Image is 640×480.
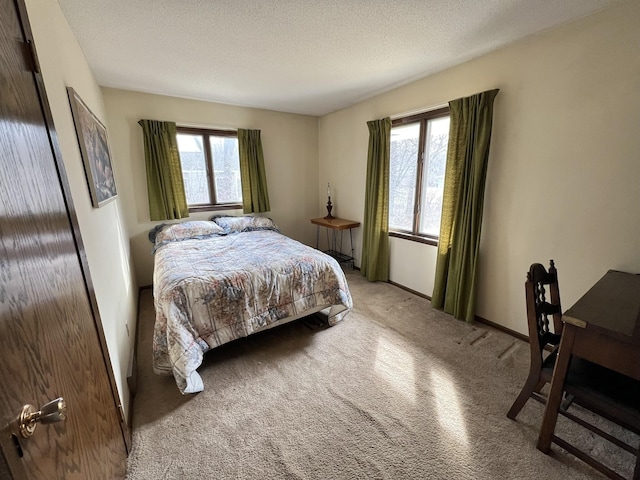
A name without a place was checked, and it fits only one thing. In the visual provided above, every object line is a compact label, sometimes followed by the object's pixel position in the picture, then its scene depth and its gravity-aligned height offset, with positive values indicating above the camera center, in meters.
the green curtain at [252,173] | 3.78 +0.07
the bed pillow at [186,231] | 3.17 -0.63
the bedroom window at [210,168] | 3.53 +0.14
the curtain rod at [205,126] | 3.40 +0.68
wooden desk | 1.05 -0.67
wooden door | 0.56 -0.30
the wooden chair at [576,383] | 1.13 -0.96
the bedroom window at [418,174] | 2.75 +0.01
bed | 1.80 -0.89
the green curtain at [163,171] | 3.18 +0.10
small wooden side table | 3.75 -0.96
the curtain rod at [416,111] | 2.60 +0.66
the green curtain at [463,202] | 2.24 -0.25
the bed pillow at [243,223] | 3.57 -0.62
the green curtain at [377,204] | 3.17 -0.36
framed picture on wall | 1.49 +0.19
